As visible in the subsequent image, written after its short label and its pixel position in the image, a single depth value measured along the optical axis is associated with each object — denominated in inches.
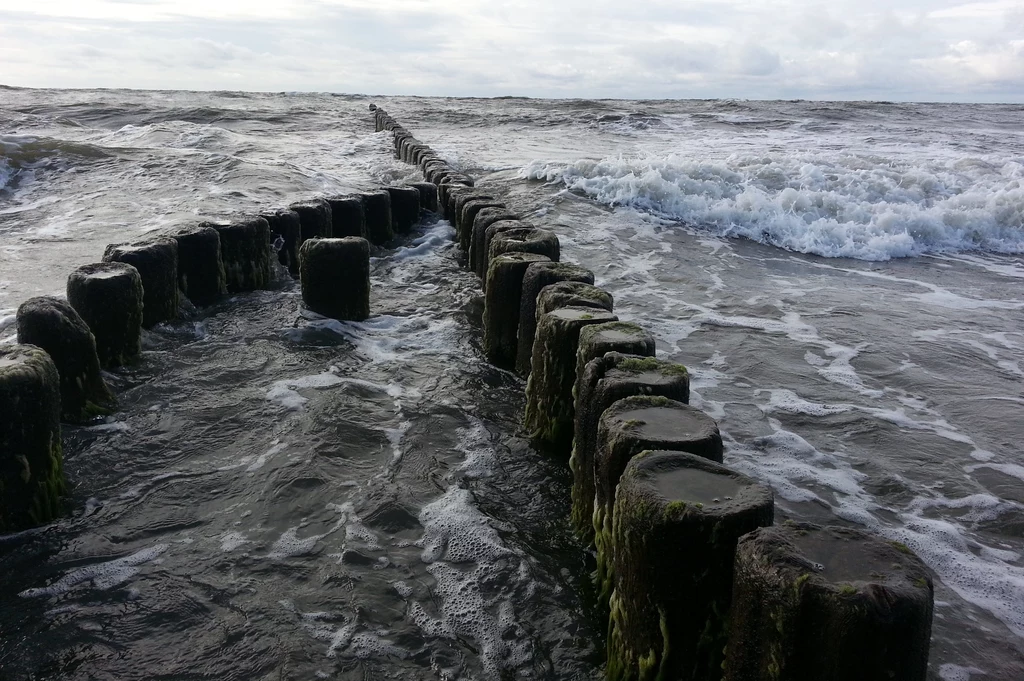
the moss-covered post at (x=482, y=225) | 279.1
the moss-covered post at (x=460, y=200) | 342.6
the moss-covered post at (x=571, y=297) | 165.5
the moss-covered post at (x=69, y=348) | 155.9
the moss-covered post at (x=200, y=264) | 244.2
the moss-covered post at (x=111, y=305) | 184.5
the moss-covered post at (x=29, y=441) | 123.7
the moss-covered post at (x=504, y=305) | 200.2
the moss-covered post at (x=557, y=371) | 152.4
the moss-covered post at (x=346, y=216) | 327.6
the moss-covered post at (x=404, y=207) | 393.4
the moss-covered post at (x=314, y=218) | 308.0
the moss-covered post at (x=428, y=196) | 441.1
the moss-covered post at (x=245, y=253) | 261.4
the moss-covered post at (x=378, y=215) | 362.3
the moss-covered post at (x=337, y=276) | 235.9
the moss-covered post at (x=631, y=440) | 100.4
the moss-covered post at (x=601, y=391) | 118.3
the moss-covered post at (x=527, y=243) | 220.4
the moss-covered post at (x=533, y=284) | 186.1
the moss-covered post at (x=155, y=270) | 209.6
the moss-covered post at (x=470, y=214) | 321.1
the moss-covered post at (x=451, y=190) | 404.5
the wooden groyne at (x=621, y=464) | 69.1
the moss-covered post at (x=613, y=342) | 135.0
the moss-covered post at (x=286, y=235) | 296.7
